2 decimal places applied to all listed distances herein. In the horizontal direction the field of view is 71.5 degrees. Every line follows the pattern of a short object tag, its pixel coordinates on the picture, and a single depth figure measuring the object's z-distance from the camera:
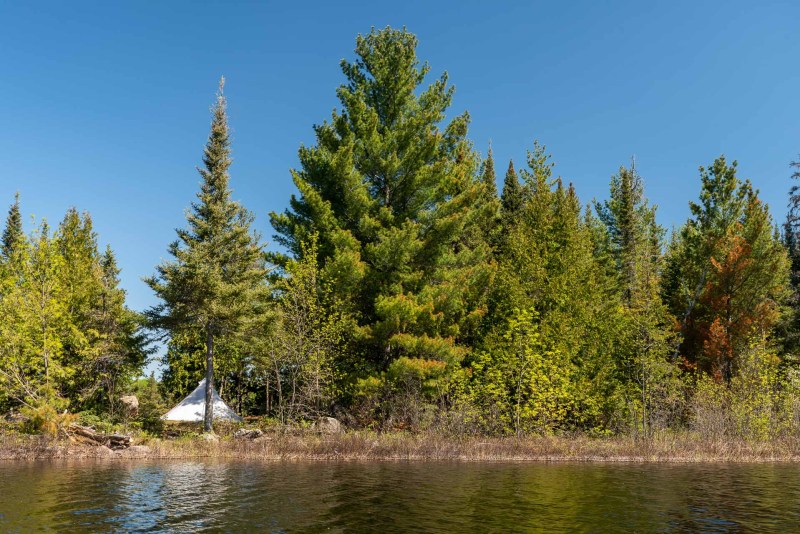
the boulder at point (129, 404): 37.97
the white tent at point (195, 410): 39.34
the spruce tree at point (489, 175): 52.89
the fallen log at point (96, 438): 29.39
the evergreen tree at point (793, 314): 42.19
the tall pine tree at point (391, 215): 33.25
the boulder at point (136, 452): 28.39
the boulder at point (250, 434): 32.09
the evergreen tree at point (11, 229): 54.62
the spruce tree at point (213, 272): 34.06
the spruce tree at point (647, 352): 33.19
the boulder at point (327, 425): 30.94
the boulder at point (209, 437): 31.17
